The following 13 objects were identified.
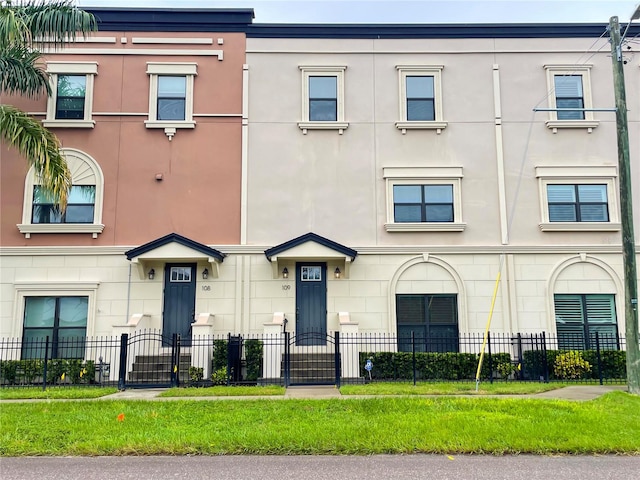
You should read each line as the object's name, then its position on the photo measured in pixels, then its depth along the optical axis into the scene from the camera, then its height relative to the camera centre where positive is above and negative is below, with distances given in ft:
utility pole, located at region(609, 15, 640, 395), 37.24 +7.05
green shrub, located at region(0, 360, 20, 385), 46.57 -4.02
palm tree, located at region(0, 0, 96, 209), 43.39 +23.05
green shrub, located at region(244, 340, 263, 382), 46.98 -3.27
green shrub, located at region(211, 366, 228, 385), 44.65 -4.45
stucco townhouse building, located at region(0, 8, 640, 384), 52.21 +14.08
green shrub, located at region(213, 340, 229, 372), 46.83 -2.64
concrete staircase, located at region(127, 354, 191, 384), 46.03 -3.96
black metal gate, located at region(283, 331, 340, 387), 42.91 -3.29
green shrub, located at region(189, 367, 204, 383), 44.98 -4.20
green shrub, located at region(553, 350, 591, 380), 47.39 -3.93
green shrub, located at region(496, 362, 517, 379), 47.42 -4.08
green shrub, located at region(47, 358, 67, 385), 46.39 -4.03
